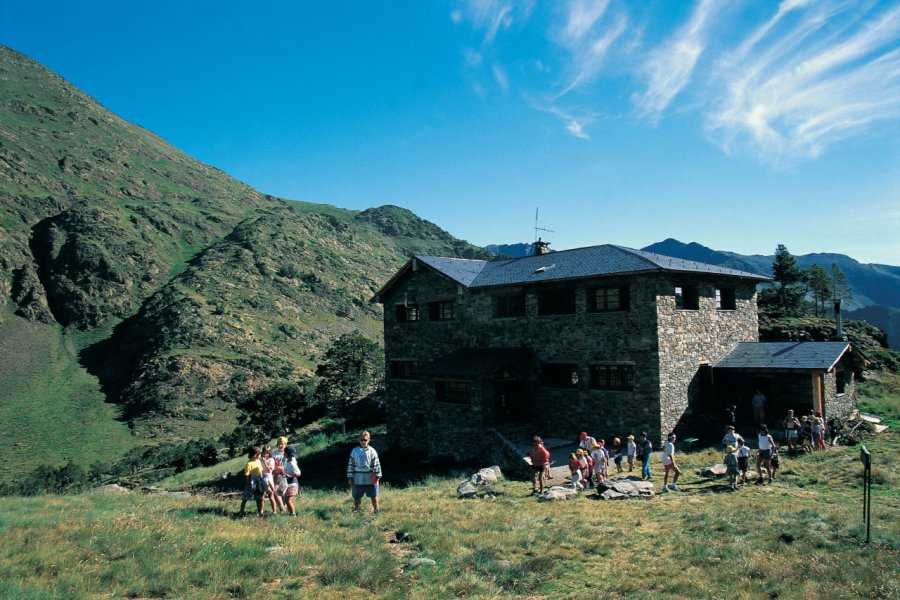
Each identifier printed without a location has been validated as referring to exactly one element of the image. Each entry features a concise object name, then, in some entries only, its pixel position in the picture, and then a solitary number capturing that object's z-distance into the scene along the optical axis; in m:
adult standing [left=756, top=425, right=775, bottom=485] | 17.70
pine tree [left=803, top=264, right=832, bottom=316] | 63.47
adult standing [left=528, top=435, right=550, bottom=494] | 18.05
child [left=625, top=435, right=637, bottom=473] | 20.62
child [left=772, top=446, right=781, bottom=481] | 17.91
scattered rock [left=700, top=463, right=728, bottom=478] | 18.97
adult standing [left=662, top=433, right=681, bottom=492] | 17.78
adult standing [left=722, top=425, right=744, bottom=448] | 18.38
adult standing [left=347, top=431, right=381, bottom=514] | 14.20
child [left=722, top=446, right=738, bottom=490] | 17.33
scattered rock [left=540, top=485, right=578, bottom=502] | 17.33
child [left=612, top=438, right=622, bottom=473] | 20.81
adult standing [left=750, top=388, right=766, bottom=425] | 23.62
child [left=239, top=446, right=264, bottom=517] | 13.79
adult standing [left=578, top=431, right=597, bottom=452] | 19.86
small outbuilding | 23.27
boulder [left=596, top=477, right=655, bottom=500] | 17.25
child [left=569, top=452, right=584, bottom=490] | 18.45
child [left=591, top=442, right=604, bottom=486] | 18.77
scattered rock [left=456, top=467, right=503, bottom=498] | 18.39
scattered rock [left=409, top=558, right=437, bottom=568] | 10.73
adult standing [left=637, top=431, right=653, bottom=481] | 19.09
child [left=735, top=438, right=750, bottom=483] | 17.64
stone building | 23.56
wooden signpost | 11.23
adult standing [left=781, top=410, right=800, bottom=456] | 20.59
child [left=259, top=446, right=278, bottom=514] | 14.06
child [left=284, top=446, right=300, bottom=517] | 14.36
